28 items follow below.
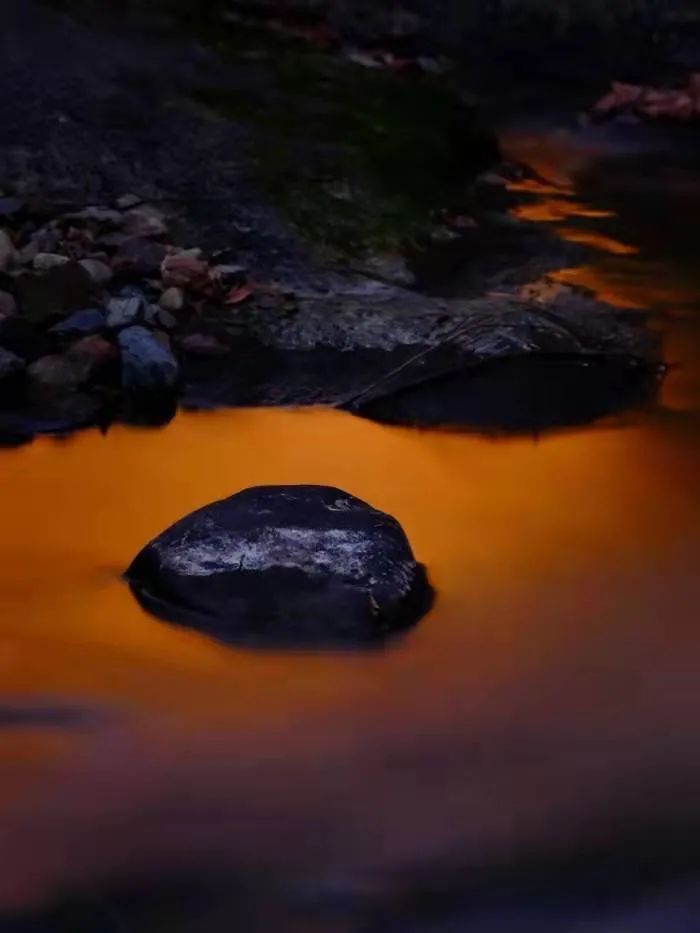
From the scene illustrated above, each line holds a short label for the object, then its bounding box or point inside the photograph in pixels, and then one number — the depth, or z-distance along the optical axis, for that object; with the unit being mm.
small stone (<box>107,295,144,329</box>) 3551
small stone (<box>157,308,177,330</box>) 3725
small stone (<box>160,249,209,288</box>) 3910
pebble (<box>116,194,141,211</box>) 4406
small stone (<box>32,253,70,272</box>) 3828
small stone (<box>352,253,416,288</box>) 4383
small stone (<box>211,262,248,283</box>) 4033
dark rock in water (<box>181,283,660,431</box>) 3385
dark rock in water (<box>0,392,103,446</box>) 3104
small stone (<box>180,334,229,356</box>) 3639
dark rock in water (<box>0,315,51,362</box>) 3412
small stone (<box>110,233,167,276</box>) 3916
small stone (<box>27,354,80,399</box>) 3283
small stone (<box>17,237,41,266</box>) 3915
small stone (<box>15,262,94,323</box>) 3617
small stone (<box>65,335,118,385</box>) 3338
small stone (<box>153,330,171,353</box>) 3555
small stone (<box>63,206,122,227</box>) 4230
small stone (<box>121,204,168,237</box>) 4168
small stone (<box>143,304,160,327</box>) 3656
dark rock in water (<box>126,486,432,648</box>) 2287
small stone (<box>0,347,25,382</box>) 3301
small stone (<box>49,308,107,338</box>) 3504
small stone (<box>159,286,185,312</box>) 3812
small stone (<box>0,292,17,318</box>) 3609
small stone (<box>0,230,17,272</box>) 3873
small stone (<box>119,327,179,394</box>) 3350
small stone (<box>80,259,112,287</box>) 3832
